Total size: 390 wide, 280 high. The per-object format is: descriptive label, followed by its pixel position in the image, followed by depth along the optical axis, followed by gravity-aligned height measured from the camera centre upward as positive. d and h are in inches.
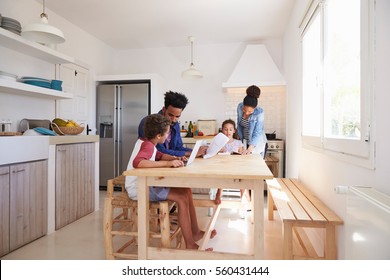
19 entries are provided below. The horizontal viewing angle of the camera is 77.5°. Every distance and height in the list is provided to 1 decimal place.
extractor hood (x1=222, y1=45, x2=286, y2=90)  158.9 +47.3
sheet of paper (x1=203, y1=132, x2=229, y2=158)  76.4 -1.3
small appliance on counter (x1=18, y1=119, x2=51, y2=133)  110.8 +7.7
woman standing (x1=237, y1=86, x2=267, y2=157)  111.5 +9.1
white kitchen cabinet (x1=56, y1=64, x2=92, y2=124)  139.1 +30.3
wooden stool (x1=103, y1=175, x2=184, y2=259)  62.3 -24.4
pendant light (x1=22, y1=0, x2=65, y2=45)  85.6 +39.4
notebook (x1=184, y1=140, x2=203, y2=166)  61.6 -3.3
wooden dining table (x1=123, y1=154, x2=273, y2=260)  51.9 -9.7
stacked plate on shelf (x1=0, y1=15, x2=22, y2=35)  93.3 +45.0
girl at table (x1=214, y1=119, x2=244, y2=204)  105.3 +0.0
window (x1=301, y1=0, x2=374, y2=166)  47.1 +17.1
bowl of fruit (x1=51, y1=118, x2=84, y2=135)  110.1 +5.9
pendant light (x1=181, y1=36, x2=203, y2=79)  148.2 +41.0
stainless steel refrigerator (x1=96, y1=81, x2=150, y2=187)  166.4 +14.8
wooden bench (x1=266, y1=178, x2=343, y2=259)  58.2 -18.4
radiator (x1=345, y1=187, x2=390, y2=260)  32.7 -12.6
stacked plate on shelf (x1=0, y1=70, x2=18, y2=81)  93.0 +25.1
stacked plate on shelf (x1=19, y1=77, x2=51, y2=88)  104.1 +25.9
